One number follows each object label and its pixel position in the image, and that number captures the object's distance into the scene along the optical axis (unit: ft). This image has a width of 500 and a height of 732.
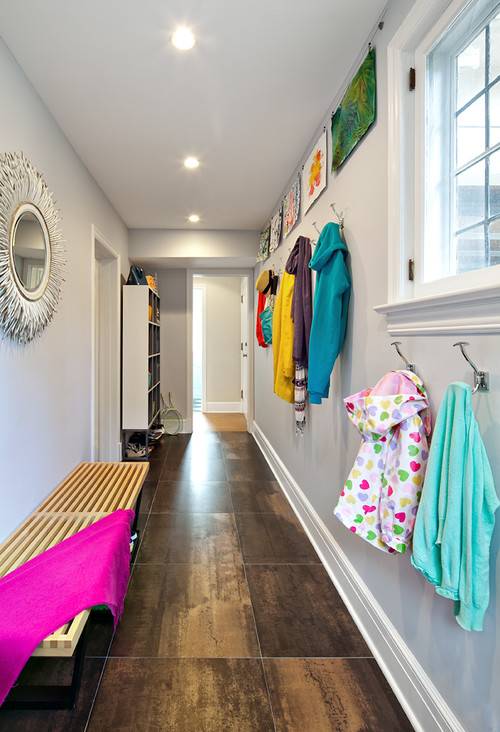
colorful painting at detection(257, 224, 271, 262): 13.21
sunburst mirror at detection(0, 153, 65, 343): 5.28
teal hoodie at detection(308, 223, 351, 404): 6.08
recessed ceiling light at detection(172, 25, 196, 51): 5.23
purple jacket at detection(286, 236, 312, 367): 7.63
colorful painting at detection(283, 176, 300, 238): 9.32
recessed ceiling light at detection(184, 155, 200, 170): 8.95
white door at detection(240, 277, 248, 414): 20.27
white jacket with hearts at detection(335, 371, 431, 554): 3.93
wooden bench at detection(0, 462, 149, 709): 3.96
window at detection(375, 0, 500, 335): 3.53
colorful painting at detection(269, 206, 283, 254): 11.54
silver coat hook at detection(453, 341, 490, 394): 3.32
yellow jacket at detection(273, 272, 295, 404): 8.51
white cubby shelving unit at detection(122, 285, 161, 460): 13.50
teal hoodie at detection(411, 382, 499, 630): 3.14
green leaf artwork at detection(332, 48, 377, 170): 5.33
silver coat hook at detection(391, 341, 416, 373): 4.44
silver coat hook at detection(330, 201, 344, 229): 6.46
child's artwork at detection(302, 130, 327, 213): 7.37
